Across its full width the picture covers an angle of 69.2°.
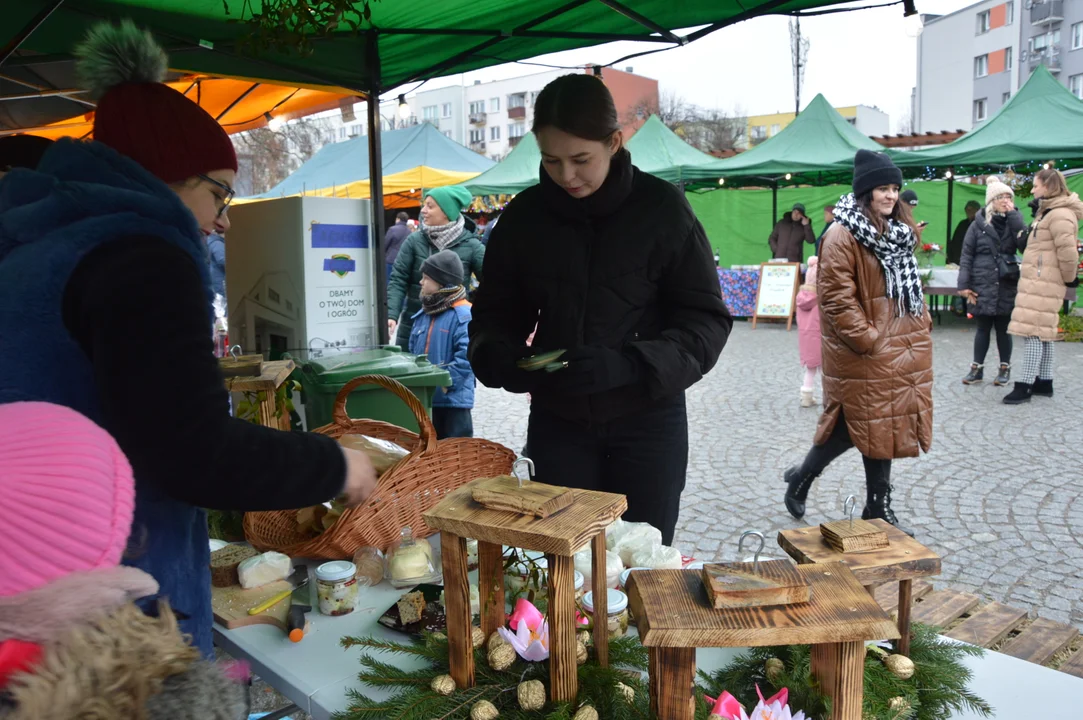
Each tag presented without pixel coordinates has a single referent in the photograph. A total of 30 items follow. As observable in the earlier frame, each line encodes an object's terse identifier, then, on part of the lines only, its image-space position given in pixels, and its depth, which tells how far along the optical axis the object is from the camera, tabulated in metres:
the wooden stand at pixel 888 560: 1.27
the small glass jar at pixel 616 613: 1.45
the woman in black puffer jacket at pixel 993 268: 7.12
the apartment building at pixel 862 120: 54.97
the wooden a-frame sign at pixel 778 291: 12.02
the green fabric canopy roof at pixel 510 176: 12.10
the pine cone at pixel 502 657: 1.27
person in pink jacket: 6.45
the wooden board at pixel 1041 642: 1.73
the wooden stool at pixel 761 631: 1.03
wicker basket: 1.82
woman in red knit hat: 1.01
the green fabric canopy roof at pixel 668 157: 11.88
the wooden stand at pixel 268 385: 2.46
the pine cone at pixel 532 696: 1.18
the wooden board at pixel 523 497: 1.22
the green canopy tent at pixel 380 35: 3.26
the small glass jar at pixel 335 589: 1.61
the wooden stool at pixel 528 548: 1.15
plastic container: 1.76
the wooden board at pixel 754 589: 1.08
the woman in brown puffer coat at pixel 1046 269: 6.35
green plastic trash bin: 3.02
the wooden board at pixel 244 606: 1.59
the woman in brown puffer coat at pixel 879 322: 3.62
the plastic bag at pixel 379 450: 1.96
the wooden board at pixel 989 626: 1.84
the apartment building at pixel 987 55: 40.38
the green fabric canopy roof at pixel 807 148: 11.24
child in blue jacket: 4.39
